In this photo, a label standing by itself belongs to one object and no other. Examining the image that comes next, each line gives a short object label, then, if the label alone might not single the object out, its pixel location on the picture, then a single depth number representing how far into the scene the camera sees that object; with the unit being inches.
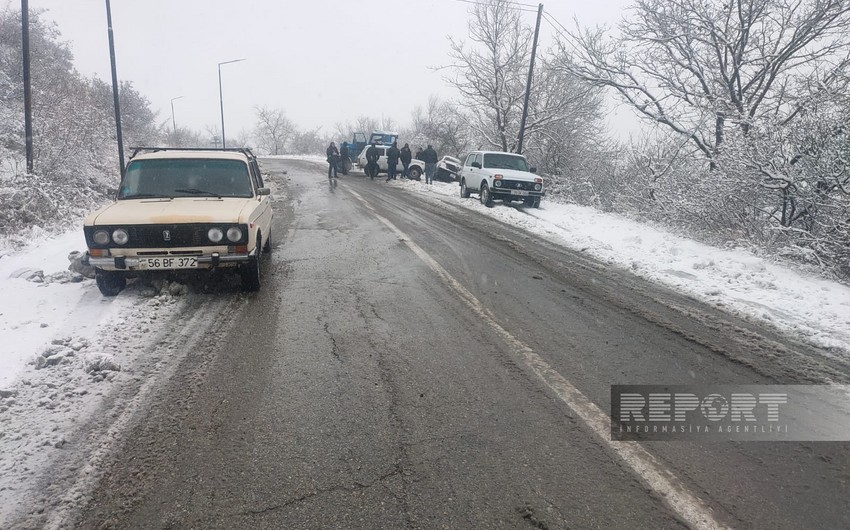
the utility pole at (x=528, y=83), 776.9
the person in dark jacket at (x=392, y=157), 961.6
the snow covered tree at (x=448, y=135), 1454.5
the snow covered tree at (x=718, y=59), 446.3
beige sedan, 207.5
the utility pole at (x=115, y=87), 569.3
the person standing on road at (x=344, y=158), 1110.4
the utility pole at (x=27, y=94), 424.8
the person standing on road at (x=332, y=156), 946.1
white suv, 615.2
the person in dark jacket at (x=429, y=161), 854.5
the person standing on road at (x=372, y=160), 1007.6
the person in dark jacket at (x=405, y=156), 958.5
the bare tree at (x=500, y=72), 930.7
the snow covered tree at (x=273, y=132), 3575.3
